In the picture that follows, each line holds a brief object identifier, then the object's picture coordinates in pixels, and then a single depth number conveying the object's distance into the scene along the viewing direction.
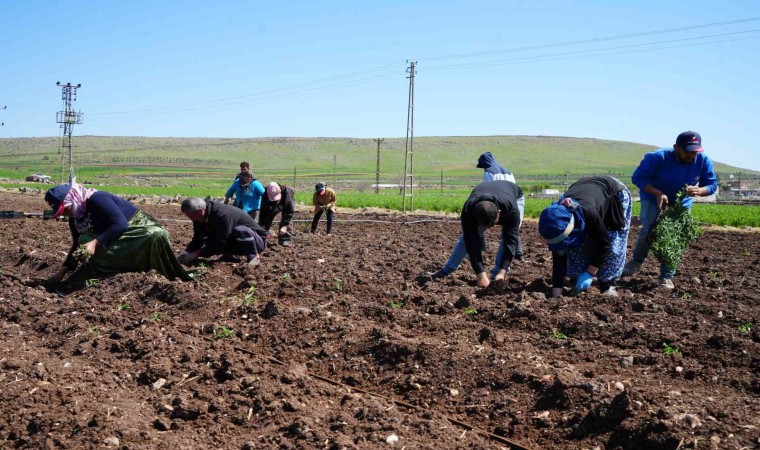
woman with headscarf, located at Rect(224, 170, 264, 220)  12.66
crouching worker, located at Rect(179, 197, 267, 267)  9.80
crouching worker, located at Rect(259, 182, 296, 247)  12.75
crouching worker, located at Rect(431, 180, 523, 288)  7.44
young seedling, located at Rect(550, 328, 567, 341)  6.26
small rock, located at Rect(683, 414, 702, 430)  4.17
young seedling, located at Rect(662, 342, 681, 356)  5.75
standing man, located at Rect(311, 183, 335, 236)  15.56
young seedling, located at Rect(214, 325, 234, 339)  6.74
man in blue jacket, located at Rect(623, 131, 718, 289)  8.30
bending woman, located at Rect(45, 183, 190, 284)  8.55
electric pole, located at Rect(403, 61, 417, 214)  27.23
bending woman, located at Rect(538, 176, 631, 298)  7.04
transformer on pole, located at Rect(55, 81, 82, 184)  48.94
